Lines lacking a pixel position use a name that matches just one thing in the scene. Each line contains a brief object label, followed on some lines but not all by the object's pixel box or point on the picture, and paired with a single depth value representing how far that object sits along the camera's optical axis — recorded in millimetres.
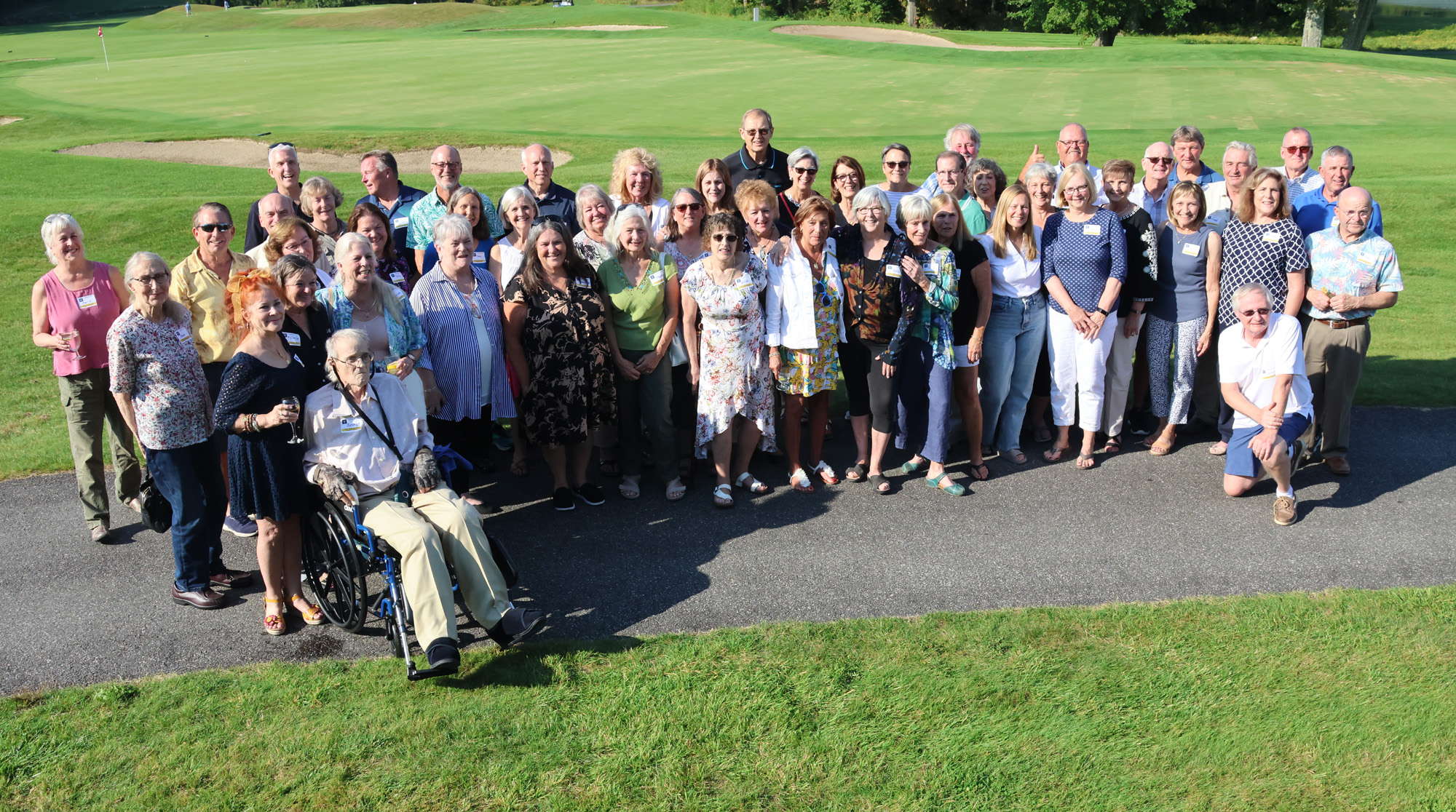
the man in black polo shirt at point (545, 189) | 7738
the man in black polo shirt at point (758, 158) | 8133
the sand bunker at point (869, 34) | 34844
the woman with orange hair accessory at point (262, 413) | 5047
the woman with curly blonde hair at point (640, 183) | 7410
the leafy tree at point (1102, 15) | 35562
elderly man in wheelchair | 4824
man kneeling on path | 6508
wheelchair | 4906
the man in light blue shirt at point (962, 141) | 8234
